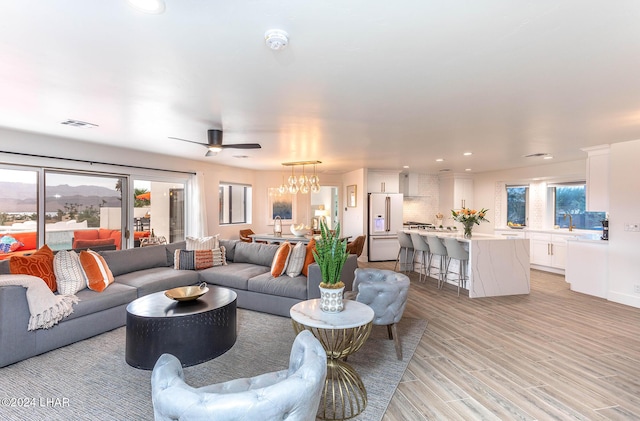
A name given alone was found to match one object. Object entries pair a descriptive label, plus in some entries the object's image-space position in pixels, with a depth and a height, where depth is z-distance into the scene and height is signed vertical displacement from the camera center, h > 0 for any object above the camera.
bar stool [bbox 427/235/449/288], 5.68 -0.78
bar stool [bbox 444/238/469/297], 5.25 -0.74
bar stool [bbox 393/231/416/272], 6.73 -0.73
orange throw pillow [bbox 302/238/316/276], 4.39 -0.73
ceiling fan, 4.09 +0.88
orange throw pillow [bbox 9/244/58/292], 3.29 -0.64
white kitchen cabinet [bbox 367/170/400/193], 8.36 +0.77
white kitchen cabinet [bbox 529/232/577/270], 6.83 -0.87
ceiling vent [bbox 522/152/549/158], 5.84 +1.08
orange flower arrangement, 5.45 -0.12
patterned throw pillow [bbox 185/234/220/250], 5.11 -0.58
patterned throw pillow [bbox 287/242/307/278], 4.37 -0.74
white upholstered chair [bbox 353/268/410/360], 2.96 -0.86
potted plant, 2.37 -0.46
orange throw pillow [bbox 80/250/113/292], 3.66 -0.77
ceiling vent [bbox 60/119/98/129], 3.82 +1.06
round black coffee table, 2.79 -1.14
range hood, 9.25 +0.77
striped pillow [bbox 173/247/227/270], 4.82 -0.80
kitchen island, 5.12 -0.93
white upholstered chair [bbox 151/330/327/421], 1.05 -0.67
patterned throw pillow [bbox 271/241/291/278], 4.37 -0.74
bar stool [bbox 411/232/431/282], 6.21 -0.79
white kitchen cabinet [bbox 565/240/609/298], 5.06 -0.94
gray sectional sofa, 2.85 -1.01
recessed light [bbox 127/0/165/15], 1.57 +1.04
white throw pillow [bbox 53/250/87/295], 3.46 -0.74
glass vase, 5.47 -0.31
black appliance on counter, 5.25 -0.30
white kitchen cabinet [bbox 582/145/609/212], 5.10 +0.54
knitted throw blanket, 2.91 -0.92
